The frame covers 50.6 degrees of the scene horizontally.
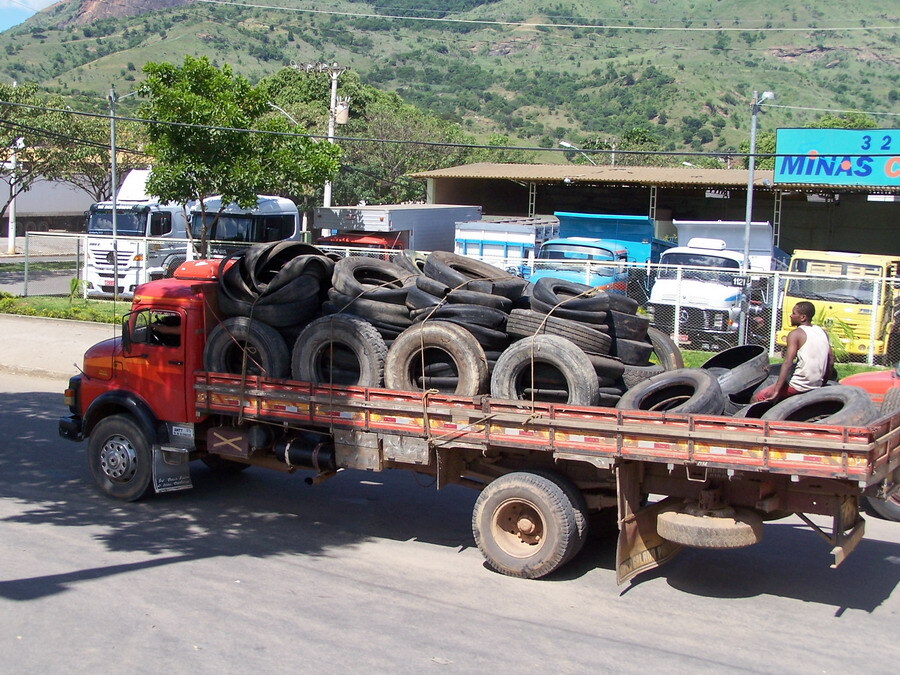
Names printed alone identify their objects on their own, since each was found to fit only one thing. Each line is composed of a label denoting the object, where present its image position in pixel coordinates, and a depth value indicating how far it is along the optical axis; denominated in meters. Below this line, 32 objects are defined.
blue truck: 20.45
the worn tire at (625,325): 8.75
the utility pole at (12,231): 45.41
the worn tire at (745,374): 8.52
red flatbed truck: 7.08
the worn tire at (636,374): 8.54
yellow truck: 17.03
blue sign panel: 27.50
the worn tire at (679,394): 7.56
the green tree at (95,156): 41.44
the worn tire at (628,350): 8.84
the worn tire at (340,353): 8.70
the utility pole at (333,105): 30.25
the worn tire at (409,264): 10.35
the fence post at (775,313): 17.25
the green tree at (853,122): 75.17
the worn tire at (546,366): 7.94
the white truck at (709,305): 18.11
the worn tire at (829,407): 7.13
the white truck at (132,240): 23.64
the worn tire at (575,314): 8.41
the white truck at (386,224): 26.61
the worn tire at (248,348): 9.12
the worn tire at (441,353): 8.36
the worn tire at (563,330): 8.23
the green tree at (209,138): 22.25
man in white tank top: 7.96
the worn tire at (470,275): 9.08
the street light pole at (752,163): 19.45
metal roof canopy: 30.95
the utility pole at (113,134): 29.03
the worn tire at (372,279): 9.16
